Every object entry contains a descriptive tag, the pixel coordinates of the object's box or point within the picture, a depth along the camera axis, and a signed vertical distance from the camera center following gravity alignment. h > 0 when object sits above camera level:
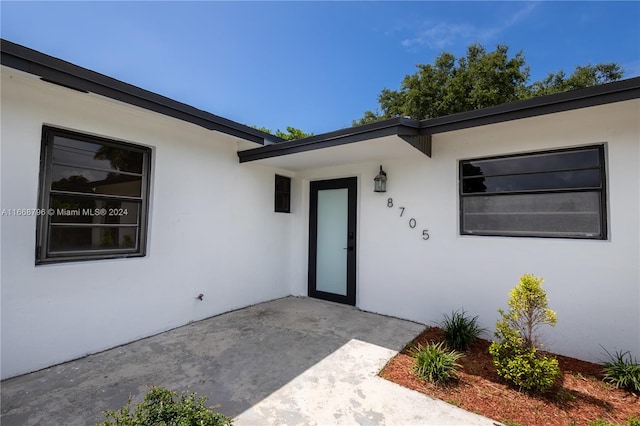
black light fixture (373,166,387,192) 4.85 +0.73
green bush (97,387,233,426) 1.35 -0.94
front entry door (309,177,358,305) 5.39 -0.31
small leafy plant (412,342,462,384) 2.80 -1.40
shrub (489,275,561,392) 2.57 -1.17
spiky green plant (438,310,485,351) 3.58 -1.37
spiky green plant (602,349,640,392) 2.72 -1.42
